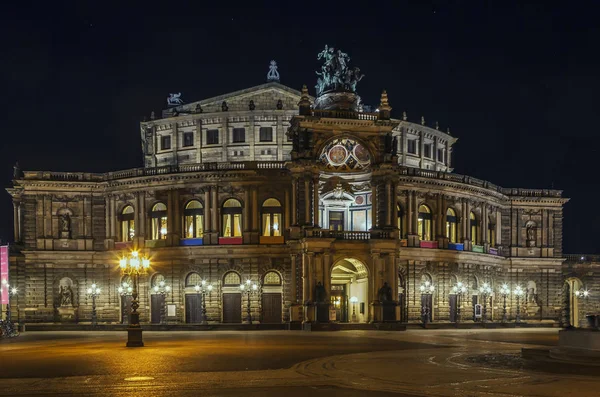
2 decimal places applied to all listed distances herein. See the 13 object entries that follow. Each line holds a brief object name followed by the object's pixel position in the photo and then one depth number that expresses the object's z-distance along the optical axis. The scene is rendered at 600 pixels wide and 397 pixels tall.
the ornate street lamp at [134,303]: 42.97
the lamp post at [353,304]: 76.14
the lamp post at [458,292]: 82.50
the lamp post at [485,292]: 85.96
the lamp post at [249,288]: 76.69
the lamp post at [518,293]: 89.81
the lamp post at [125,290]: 80.44
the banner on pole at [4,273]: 63.41
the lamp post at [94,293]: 80.03
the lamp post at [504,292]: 88.81
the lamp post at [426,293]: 79.56
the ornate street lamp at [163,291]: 78.62
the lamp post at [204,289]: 77.12
